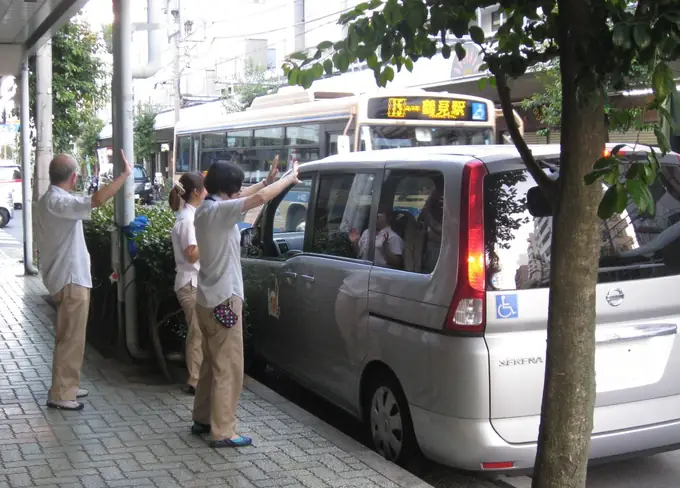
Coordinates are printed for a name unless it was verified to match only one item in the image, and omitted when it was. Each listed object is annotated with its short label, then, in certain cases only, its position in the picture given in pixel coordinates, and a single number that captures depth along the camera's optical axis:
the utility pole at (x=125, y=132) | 7.48
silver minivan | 4.65
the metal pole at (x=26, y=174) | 13.54
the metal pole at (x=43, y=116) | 12.57
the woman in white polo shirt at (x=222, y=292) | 5.20
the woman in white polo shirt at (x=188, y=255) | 6.22
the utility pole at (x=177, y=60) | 38.19
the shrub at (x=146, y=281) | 6.99
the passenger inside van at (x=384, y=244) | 5.33
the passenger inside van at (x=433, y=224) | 4.96
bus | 14.71
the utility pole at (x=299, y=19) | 41.23
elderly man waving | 6.04
